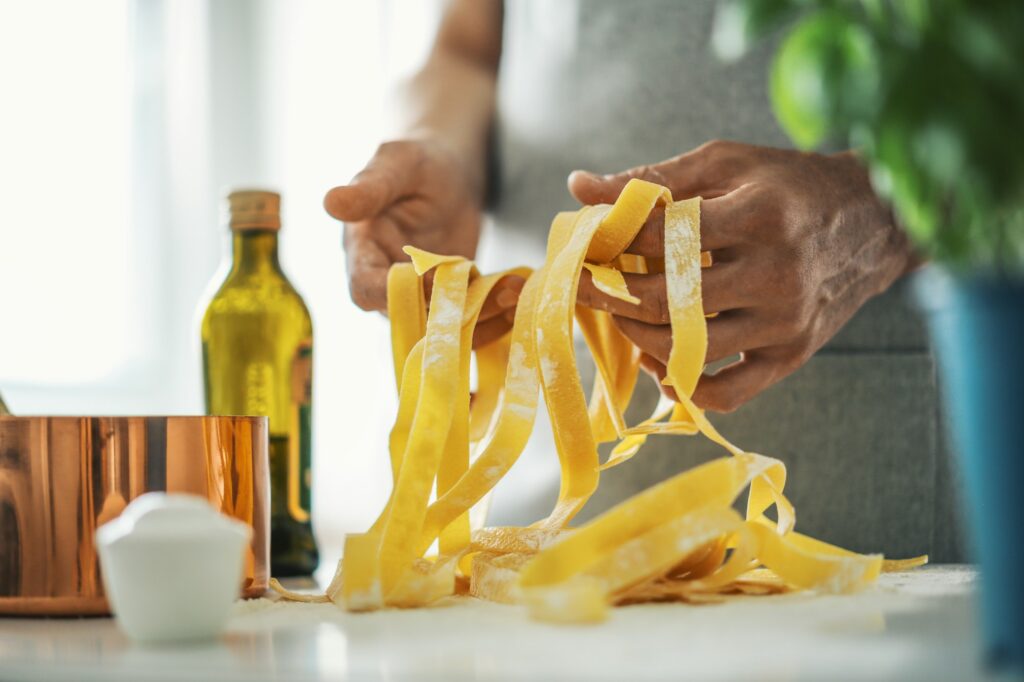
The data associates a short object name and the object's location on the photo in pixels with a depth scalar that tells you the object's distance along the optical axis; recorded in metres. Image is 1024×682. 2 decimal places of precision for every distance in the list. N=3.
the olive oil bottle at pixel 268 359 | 0.83
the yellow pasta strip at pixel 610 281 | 0.57
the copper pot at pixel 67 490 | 0.51
